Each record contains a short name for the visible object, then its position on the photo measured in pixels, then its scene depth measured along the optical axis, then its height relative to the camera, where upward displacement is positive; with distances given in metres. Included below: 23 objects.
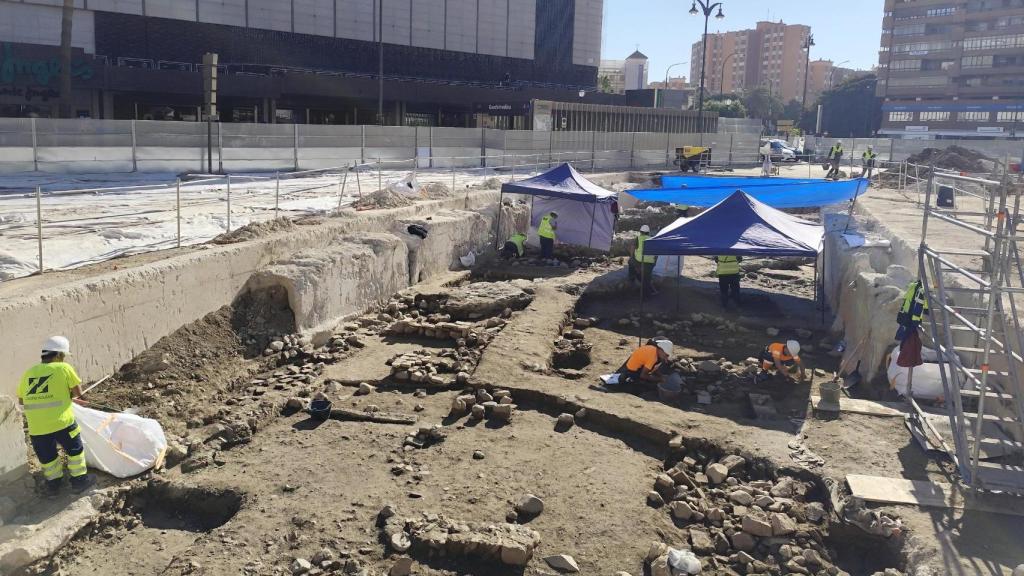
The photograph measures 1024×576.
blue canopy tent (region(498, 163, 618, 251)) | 17.27 -1.01
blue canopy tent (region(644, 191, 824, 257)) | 12.23 -1.05
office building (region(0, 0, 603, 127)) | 35.22 +5.48
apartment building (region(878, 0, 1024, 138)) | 78.44 +10.97
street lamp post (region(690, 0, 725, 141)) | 37.31 +7.35
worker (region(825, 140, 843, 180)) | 34.53 +0.52
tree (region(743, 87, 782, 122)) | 106.38 +8.68
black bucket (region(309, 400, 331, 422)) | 8.57 -2.73
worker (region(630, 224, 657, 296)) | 14.09 -1.85
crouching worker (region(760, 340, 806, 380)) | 9.96 -2.36
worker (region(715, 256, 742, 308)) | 13.88 -1.92
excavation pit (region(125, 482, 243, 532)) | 6.82 -3.07
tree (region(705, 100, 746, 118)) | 84.69 +6.20
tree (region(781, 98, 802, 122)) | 112.31 +8.34
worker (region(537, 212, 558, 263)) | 17.75 -1.68
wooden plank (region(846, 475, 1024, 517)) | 6.68 -2.74
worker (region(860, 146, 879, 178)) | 33.17 +0.53
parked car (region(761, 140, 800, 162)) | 48.24 +1.07
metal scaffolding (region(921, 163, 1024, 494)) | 6.71 -1.82
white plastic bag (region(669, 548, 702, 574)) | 5.86 -2.91
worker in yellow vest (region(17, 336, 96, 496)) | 6.29 -2.08
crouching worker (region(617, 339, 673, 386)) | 9.75 -2.44
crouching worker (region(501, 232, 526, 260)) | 17.92 -1.95
